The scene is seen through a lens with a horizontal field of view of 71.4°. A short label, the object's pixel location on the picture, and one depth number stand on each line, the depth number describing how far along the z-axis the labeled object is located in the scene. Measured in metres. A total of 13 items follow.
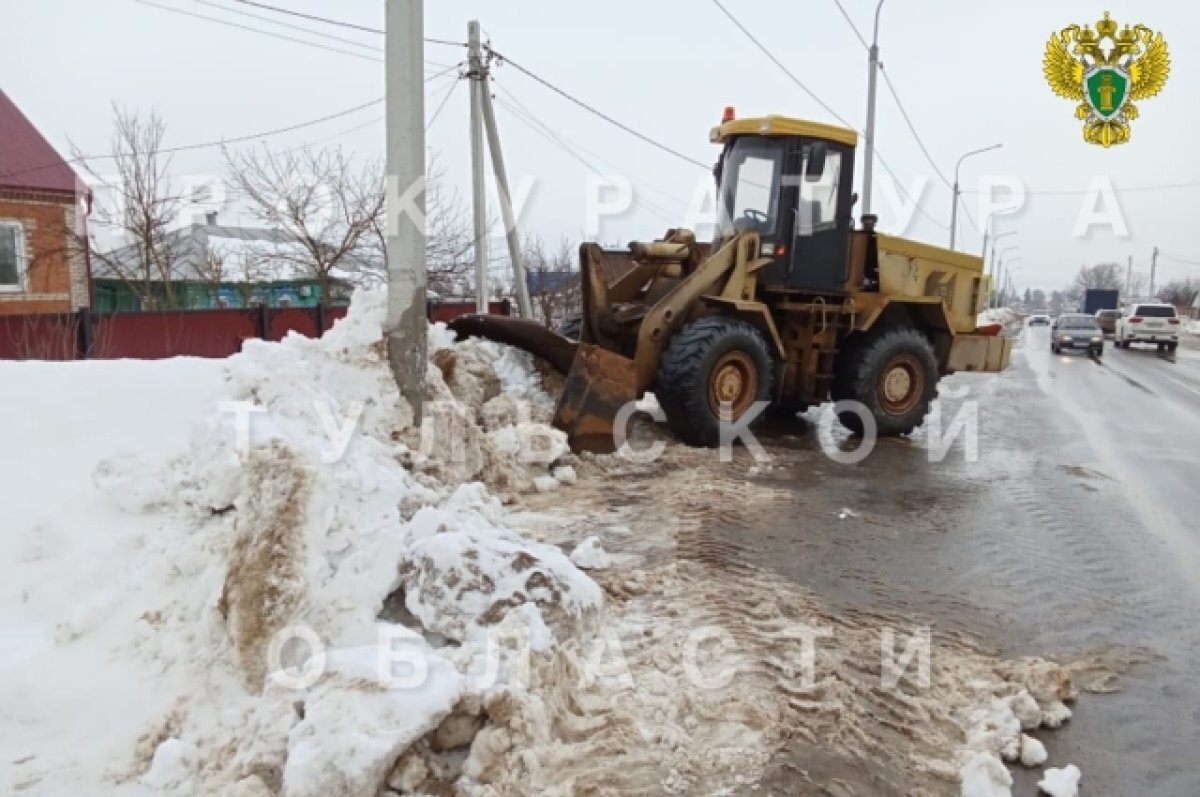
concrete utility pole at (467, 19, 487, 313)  14.38
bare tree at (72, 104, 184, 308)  16.42
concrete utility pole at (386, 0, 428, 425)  6.12
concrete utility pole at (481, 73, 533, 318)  14.71
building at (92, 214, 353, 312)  17.20
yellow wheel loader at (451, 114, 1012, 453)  7.50
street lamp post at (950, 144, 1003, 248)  33.25
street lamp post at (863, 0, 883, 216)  16.47
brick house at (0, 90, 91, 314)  17.86
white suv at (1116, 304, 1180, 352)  29.47
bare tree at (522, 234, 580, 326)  19.66
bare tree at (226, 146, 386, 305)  17.58
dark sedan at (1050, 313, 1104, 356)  26.53
